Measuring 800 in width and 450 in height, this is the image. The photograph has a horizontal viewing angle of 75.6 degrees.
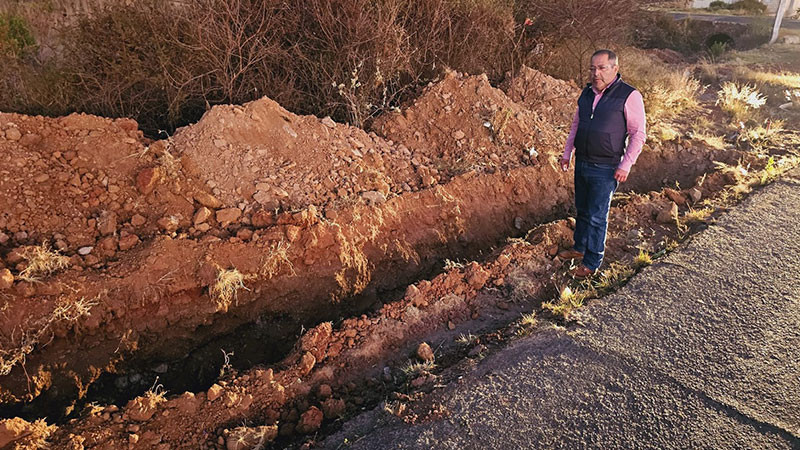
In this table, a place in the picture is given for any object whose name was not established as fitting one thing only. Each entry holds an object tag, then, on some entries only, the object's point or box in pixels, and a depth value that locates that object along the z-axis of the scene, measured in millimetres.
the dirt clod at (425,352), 3869
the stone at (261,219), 5047
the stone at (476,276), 4680
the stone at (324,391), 3652
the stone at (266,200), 5211
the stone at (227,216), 5012
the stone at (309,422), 3342
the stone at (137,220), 4796
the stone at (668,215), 5688
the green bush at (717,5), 35500
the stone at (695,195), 6348
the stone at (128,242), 4604
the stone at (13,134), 4809
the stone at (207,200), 5074
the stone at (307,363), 3795
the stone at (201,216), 4927
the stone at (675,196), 6363
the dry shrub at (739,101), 9731
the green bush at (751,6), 33344
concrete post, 20703
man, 4242
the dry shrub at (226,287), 4633
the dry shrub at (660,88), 9492
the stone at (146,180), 4957
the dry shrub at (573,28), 8747
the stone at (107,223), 4641
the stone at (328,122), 6207
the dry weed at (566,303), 4094
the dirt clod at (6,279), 4027
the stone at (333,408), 3465
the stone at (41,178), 4680
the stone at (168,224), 4785
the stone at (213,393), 3508
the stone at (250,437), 3180
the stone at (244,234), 4893
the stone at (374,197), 5602
